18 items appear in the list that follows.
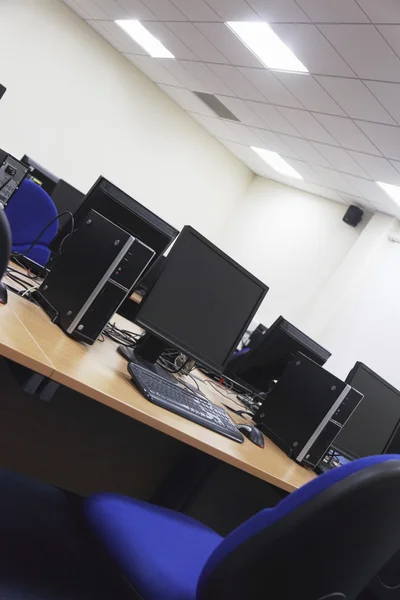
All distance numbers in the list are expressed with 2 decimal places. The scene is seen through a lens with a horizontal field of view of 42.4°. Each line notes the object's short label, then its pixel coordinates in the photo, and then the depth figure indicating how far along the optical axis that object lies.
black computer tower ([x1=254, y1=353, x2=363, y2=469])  2.03
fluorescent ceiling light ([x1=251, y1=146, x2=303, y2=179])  6.37
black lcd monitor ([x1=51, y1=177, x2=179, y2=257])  1.80
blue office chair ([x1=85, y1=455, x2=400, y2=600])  0.82
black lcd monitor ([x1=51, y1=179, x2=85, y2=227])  3.43
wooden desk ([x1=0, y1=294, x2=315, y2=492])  1.15
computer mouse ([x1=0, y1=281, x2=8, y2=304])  1.45
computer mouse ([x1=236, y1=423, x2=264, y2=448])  1.87
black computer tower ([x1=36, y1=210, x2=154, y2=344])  1.54
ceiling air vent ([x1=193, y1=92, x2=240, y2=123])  5.73
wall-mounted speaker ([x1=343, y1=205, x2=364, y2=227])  6.25
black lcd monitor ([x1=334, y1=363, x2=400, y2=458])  2.36
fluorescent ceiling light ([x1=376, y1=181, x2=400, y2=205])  5.06
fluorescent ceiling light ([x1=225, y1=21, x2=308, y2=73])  3.84
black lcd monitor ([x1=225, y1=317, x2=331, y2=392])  2.42
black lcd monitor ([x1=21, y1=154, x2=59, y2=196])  3.41
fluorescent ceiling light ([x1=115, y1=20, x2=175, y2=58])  5.18
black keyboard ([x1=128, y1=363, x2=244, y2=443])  1.47
